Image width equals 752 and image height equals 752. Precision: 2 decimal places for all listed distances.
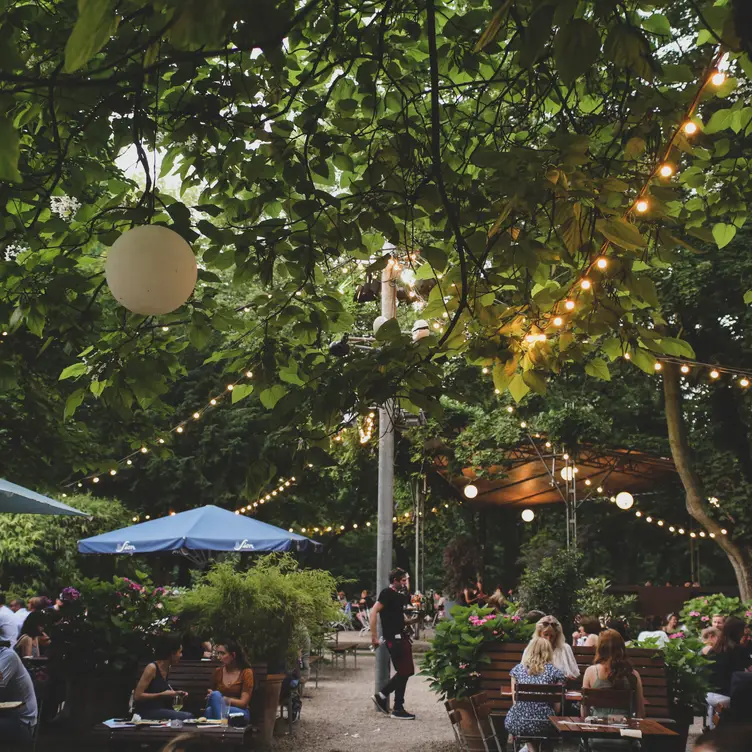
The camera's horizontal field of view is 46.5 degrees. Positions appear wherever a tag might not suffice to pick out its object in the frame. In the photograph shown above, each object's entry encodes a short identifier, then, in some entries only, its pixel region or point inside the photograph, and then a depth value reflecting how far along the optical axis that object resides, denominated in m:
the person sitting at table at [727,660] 9.20
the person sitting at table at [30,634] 10.02
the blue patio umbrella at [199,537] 13.37
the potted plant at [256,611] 10.27
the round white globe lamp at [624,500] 16.19
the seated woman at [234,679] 8.60
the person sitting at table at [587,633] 10.30
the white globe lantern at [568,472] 15.95
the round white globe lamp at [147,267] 2.64
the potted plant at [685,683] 9.04
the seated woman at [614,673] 7.76
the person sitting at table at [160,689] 7.98
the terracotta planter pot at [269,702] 9.65
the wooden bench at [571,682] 8.83
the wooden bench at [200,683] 9.28
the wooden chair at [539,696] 7.75
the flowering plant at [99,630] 9.58
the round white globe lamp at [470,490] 17.61
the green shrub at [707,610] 12.51
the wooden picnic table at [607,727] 6.99
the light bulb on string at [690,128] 3.71
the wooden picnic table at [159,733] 7.05
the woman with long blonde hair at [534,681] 7.79
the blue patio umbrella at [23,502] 10.30
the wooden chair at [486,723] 8.46
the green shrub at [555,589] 12.33
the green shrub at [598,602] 12.88
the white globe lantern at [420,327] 10.72
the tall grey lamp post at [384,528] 11.79
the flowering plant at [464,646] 9.20
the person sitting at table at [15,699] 7.06
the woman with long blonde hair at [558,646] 8.64
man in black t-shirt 11.43
